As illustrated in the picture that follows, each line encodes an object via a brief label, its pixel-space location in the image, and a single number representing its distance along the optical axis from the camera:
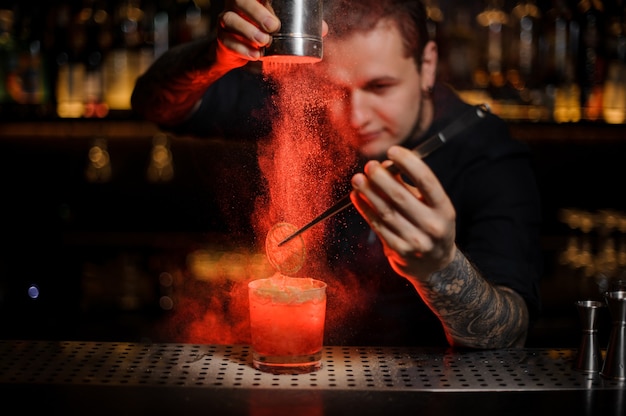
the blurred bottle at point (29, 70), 3.25
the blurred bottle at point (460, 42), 3.38
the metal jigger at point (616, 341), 1.48
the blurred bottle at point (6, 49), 3.39
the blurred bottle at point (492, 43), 3.35
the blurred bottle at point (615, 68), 3.25
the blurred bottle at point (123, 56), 3.31
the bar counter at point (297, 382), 1.30
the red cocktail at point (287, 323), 1.44
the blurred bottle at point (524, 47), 3.33
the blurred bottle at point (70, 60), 3.32
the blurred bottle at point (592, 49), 3.31
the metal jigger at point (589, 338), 1.53
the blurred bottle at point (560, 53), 3.31
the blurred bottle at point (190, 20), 3.38
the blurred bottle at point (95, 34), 3.42
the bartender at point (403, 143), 1.73
